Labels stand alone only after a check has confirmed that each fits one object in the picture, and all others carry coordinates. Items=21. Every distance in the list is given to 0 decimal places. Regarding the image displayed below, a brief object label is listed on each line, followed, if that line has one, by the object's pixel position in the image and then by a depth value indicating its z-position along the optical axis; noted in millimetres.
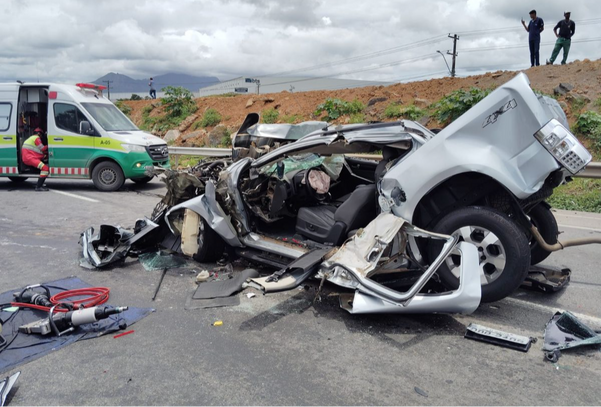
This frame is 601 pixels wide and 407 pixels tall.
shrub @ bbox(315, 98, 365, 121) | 18125
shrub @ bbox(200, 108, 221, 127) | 22688
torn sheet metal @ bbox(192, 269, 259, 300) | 4352
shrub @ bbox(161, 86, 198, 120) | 25016
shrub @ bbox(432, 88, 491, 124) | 13555
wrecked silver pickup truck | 3633
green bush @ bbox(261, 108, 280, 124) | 20953
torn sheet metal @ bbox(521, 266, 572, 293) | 4246
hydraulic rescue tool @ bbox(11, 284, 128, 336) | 3604
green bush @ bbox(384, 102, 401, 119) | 16438
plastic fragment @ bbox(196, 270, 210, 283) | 4836
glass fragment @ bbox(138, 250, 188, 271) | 5305
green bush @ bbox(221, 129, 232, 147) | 18844
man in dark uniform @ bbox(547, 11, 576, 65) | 14598
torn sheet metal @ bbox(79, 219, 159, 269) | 5332
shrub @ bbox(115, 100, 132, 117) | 29062
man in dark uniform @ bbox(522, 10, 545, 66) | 15219
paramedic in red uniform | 11070
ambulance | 10984
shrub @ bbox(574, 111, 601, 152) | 11664
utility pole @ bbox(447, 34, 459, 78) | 33844
